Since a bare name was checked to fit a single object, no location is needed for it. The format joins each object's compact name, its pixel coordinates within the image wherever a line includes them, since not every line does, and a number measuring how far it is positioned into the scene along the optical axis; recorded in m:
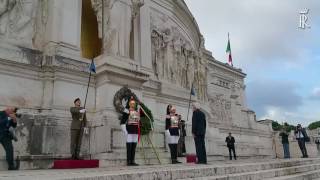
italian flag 44.23
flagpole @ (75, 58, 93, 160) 11.27
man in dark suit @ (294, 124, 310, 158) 19.66
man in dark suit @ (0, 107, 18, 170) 9.62
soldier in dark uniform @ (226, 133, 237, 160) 21.80
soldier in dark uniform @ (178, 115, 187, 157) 13.96
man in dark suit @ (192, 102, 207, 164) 10.95
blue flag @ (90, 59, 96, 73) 12.46
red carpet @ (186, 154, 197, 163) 13.81
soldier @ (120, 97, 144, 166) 10.35
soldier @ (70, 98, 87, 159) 11.24
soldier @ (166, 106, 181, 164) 11.85
